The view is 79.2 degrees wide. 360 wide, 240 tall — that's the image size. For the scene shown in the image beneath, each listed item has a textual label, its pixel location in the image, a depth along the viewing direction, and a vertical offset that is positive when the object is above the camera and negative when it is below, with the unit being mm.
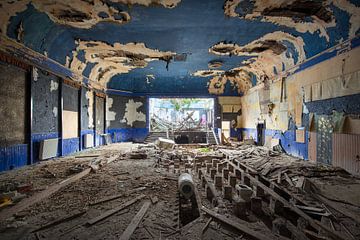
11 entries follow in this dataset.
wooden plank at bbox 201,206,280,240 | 3098 -1639
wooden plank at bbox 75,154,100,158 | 10641 -1744
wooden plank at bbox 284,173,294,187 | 5953 -1695
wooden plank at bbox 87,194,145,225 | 3656 -1680
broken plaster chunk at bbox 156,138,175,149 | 13555 -1463
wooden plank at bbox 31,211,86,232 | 3455 -1699
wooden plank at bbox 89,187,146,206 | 4517 -1695
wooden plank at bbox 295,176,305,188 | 5584 -1619
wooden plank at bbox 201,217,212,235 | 3354 -1689
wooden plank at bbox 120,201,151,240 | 3164 -1670
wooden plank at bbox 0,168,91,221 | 3965 -1681
